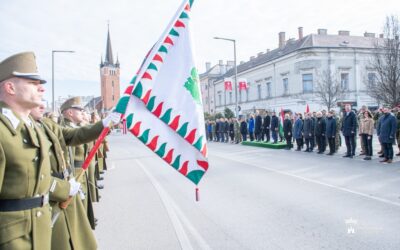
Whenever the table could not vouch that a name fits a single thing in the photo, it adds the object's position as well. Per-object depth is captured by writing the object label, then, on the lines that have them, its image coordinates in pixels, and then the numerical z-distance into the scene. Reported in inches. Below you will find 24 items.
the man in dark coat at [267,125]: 908.3
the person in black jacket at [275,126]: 857.5
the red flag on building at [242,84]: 1306.6
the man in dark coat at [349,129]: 570.6
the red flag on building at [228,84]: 1331.0
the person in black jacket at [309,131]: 680.6
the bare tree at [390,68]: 1045.2
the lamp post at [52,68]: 978.7
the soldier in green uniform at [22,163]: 98.0
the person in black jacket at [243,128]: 1023.3
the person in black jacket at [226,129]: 1145.4
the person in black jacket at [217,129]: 1238.9
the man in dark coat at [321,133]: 644.1
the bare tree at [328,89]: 1587.1
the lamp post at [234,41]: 1154.0
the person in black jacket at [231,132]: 1110.4
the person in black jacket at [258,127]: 938.7
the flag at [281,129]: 879.1
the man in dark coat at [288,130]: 754.2
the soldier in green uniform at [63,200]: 119.7
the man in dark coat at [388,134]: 492.1
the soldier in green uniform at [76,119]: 209.3
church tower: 4721.5
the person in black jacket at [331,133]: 614.2
